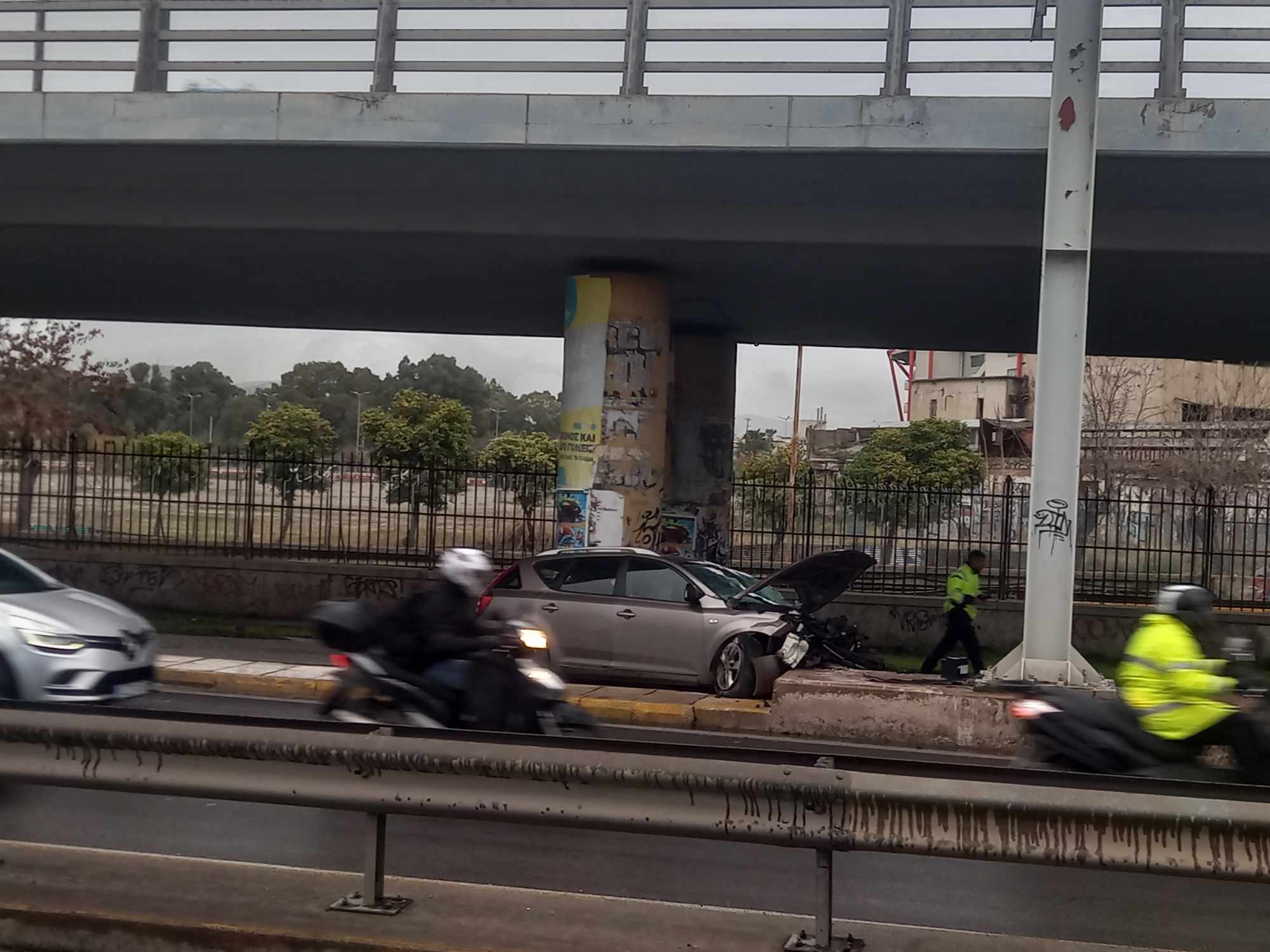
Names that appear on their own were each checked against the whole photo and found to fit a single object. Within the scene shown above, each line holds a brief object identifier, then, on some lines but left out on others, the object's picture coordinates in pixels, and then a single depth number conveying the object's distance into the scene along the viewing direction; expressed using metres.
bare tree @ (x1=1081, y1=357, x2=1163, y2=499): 37.94
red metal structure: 78.00
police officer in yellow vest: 14.75
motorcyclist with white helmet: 7.35
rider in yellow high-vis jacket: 6.25
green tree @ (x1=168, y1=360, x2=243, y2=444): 62.30
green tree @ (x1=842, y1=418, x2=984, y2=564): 49.78
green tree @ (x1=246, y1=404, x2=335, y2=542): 43.75
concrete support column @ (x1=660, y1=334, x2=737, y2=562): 20.14
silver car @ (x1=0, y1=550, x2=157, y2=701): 8.66
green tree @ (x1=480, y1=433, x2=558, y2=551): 19.81
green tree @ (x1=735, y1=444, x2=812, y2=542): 20.70
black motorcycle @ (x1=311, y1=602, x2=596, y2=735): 7.32
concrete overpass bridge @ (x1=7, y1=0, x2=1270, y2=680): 11.96
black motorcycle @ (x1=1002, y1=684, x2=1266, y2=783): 6.23
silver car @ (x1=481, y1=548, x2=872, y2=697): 12.80
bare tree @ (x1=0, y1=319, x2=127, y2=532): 34.84
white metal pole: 11.52
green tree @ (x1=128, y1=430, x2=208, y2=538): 20.06
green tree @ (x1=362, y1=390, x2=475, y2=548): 43.03
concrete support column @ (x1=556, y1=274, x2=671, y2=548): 16.14
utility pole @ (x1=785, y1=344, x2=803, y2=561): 47.11
